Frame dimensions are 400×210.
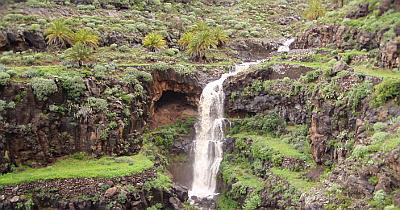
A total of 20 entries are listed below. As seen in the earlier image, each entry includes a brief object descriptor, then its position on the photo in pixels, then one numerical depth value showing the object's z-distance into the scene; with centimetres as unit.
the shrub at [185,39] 5306
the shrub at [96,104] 3762
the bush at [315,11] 5973
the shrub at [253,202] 3394
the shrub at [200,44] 5031
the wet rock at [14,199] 3150
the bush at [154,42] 5238
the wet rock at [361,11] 4653
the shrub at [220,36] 5491
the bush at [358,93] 3319
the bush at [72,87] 3725
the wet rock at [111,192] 3262
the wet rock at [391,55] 3594
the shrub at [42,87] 3575
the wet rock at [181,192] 3584
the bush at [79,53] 4162
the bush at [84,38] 4703
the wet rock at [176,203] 3441
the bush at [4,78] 3503
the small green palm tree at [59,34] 4769
